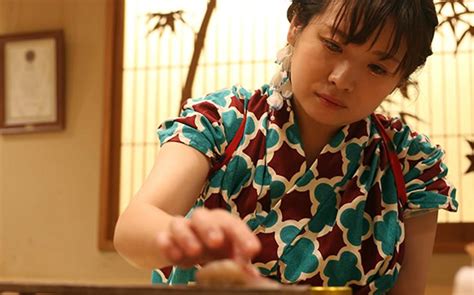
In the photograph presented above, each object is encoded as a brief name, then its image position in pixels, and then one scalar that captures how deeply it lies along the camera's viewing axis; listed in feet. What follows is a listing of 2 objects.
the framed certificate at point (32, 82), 11.62
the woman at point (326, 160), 3.73
